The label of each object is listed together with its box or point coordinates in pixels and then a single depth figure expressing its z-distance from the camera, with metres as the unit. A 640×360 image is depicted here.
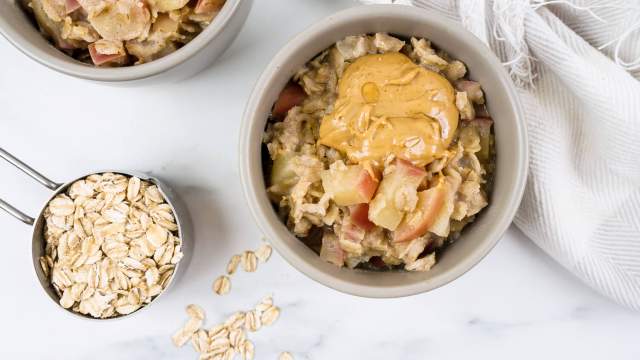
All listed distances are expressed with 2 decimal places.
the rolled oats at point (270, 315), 0.52
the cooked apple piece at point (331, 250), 0.45
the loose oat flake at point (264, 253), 0.52
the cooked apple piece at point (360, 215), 0.43
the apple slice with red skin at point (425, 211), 0.42
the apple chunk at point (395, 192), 0.42
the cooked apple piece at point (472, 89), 0.45
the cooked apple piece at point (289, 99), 0.46
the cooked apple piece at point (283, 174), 0.45
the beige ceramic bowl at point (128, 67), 0.44
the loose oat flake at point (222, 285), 0.52
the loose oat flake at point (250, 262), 0.52
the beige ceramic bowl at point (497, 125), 0.43
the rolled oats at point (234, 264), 0.52
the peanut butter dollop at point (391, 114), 0.42
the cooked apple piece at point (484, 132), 0.45
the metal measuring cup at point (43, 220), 0.49
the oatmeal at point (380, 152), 0.42
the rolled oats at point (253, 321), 0.52
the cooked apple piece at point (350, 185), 0.42
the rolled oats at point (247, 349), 0.52
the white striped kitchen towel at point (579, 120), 0.47
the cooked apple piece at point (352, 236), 0.43
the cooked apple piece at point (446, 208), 0.43
